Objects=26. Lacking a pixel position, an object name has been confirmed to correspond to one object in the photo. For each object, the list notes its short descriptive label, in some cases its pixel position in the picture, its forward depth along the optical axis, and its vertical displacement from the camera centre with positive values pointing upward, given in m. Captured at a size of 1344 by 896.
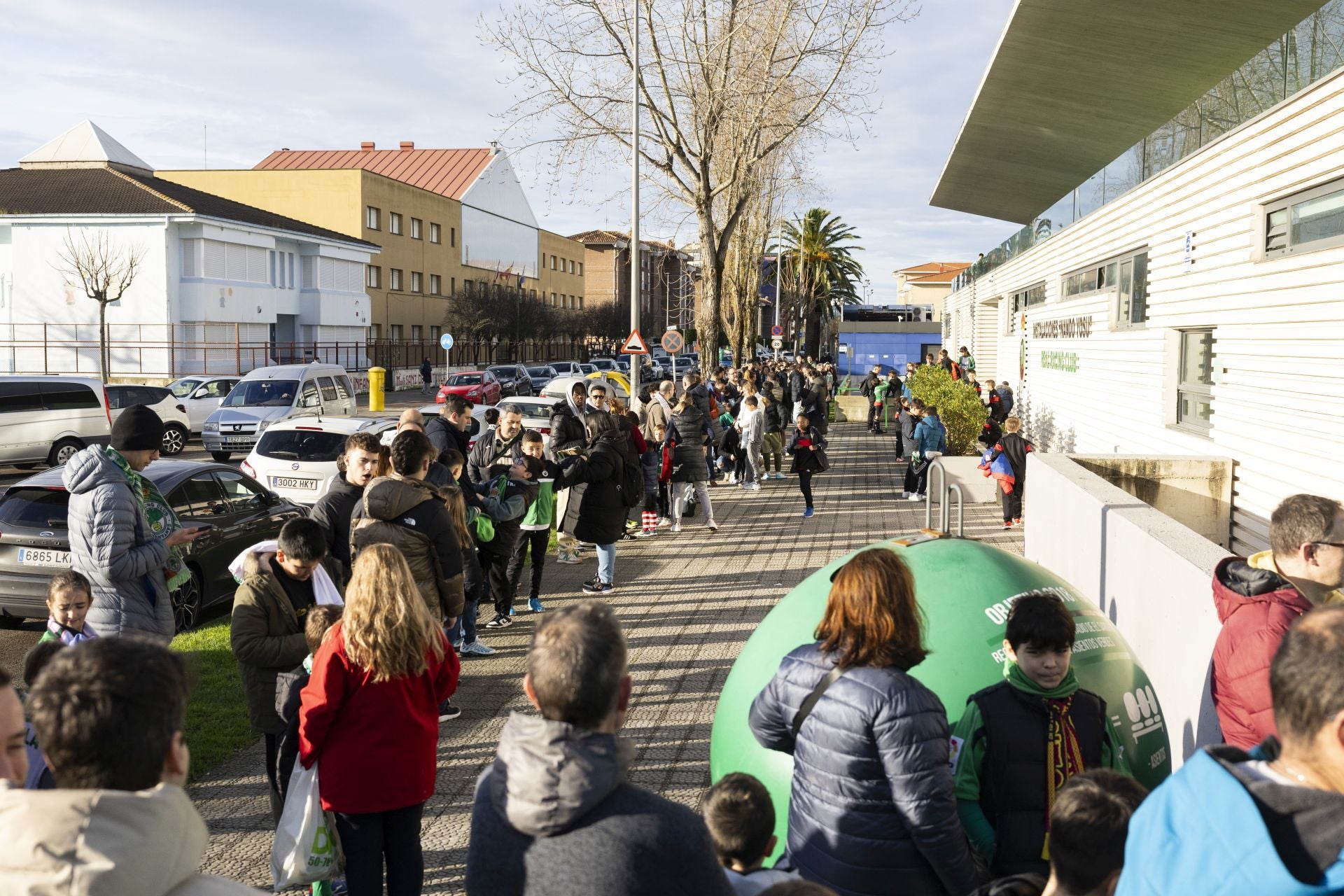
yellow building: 57.81 +8.87
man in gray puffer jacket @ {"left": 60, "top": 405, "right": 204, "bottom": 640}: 5.29 -0.85
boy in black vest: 3.24 -1.13
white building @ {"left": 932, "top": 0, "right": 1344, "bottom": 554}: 10.05 +1.76
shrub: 21.31 -0.88
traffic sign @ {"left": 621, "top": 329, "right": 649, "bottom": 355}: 22.26 +0.40
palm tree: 74.75 +7.57
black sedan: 8.94 -1.49
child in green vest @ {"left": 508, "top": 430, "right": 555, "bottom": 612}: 9.69 -1.45
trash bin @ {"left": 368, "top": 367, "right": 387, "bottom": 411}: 29.77 -0.68
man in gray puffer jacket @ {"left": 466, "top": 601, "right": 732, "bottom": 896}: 2.27 -0.95
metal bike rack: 6.71 -0.85
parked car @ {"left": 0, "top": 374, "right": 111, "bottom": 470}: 20.48 -1.12
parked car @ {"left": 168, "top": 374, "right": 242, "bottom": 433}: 27.66 -0.87
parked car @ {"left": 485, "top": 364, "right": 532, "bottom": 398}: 39.19 -0.55
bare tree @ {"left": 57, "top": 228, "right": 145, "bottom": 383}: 40.22 +3.75
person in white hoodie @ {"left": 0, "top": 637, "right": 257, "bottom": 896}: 1.90 -0.78
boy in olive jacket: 4.86 -1.15
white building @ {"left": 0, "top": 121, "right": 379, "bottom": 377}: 41.59 +3.31
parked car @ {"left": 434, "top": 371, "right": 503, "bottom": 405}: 35.22 -0.76
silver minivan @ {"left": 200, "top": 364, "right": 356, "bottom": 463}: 22.39 -0.86
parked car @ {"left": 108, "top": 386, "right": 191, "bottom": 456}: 24.17 -1.03
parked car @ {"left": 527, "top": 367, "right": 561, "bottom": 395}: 42.66 -0.43
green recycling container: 4.11 -1.12
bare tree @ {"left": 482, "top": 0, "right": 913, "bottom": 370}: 24.61 +6.41
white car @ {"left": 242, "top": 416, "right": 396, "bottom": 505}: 14.61 -1.27
